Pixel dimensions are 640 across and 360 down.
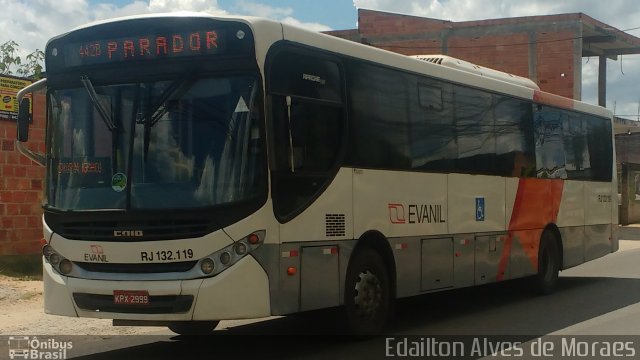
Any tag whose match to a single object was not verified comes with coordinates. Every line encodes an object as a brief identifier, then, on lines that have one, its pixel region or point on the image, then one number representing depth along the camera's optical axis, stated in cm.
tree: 1797
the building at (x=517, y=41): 3281
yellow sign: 1348
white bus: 684
